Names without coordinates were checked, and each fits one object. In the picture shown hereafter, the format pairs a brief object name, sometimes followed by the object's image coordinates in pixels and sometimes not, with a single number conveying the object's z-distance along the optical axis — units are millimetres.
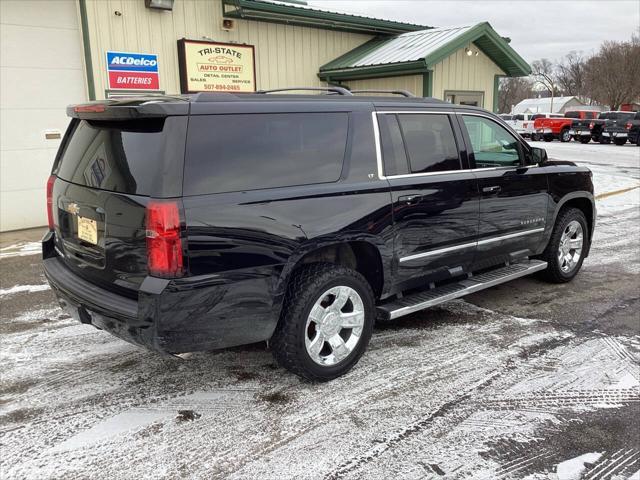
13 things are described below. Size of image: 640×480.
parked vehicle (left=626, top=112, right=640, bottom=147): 27180
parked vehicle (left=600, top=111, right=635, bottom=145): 27453
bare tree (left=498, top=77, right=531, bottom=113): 92581
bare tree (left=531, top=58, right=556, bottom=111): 93506
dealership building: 8461
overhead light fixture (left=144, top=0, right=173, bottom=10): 8930
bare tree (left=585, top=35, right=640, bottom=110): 54781
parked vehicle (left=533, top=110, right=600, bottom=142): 31016
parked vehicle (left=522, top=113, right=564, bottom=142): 32969
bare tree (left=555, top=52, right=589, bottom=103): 86025
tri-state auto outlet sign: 9539
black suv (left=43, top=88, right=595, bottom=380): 3105
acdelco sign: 8896
